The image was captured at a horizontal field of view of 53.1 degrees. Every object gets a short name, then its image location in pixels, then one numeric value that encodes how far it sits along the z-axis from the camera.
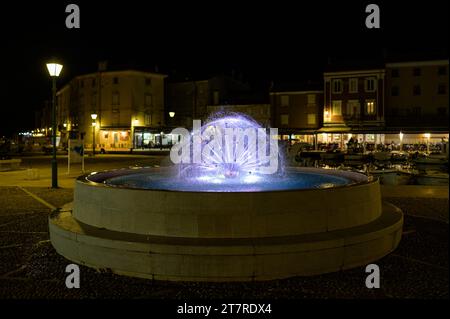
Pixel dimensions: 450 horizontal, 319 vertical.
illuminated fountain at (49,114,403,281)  6.05
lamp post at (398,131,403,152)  43.94
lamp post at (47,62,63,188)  16.08
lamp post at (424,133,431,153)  43.22
